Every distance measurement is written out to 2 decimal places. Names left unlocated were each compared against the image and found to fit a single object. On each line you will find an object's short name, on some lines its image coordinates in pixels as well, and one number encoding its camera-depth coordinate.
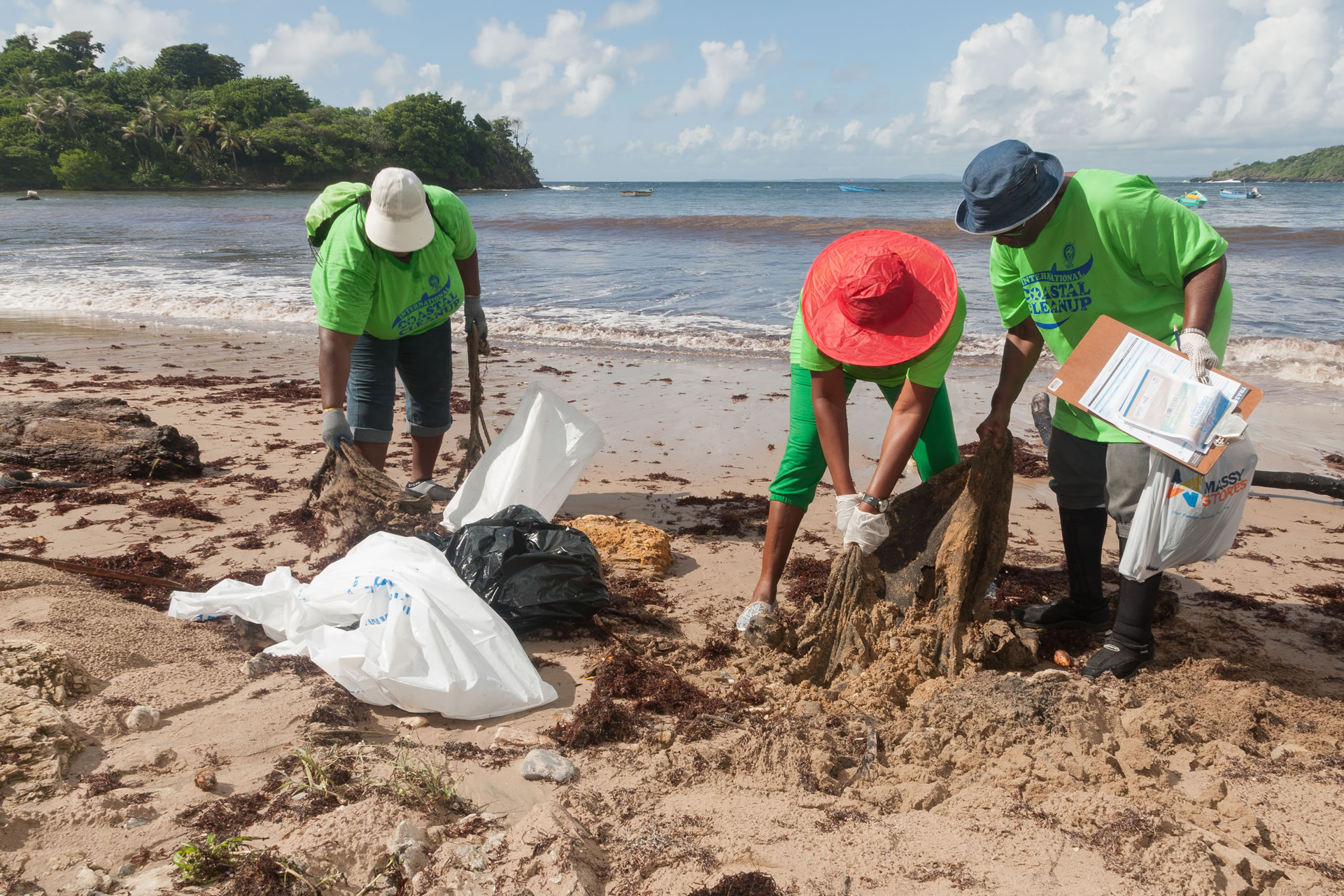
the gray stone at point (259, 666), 2.38
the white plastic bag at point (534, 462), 3.43
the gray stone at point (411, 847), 1.65
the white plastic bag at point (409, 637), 2.20
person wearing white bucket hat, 3.27
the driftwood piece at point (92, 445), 4.30
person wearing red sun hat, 2.43
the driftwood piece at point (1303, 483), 3.93
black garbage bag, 2.76
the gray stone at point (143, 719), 2.05
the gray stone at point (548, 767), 2.03
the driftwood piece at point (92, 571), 2.88
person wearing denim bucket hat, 2.33
